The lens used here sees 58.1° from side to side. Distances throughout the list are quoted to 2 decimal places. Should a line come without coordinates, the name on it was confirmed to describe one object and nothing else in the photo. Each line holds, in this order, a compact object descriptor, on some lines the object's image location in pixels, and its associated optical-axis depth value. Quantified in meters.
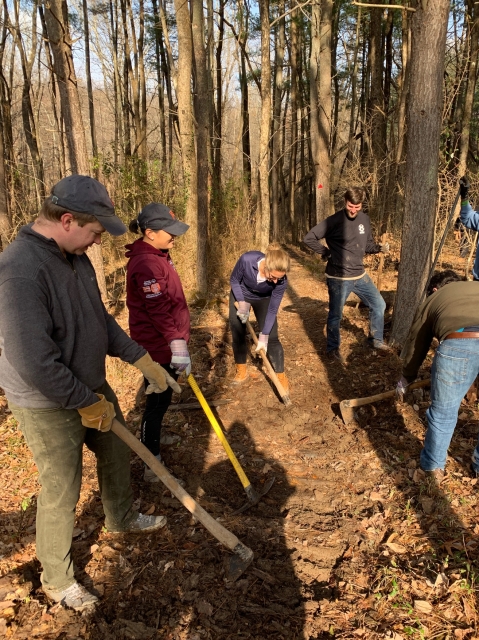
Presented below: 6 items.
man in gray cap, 1.89
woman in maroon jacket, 3.07
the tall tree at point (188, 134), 8.78
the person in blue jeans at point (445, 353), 2.82
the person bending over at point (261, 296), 4.00
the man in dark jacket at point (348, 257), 5.24
